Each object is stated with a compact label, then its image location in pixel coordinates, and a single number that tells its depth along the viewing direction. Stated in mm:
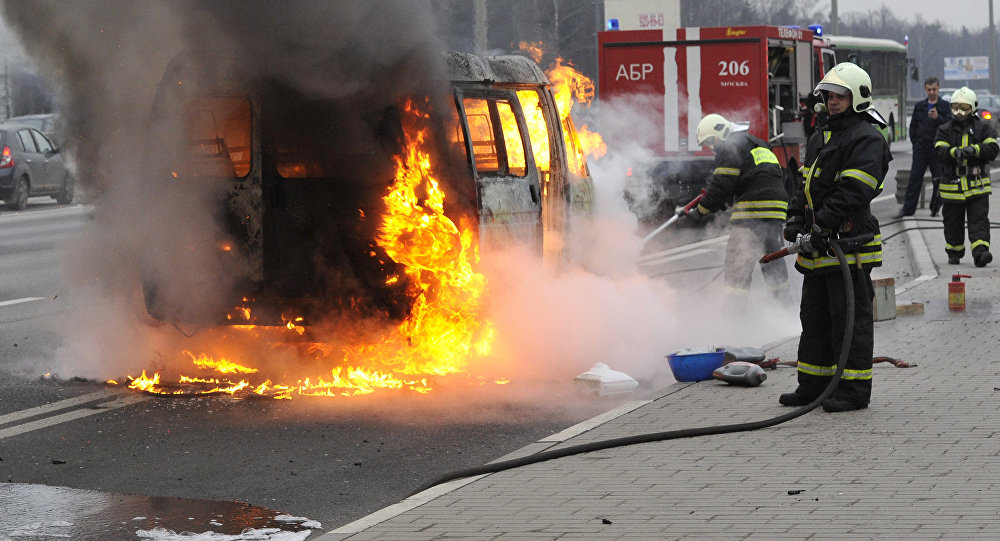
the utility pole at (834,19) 46812
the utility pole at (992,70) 69875
